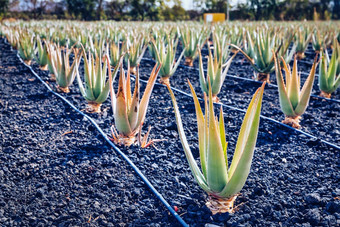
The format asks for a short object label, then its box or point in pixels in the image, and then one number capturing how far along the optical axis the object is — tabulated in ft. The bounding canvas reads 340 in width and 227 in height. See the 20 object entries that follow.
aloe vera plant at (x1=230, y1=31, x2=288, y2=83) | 10.55
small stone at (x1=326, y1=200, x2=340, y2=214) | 4.35
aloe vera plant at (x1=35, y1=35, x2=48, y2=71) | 12.29
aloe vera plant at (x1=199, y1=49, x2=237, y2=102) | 8.13
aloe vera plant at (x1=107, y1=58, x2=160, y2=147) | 5.72
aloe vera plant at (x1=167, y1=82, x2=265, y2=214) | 3.58
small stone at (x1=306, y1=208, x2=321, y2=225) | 4.09
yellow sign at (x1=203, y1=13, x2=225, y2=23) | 52.38
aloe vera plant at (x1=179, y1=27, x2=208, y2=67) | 13.84
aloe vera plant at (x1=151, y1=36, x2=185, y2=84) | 10.22
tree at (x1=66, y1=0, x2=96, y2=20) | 83.97
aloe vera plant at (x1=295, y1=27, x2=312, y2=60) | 16.07
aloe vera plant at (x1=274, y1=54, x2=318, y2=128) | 6.50
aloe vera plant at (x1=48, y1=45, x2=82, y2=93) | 9.28
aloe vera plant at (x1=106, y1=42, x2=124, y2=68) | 11.55
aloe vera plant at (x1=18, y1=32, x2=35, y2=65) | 13.94
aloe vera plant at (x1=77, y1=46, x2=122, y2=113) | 7.64
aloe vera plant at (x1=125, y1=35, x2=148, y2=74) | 11.63
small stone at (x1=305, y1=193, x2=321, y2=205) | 4.49
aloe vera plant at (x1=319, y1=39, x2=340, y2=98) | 8.50
